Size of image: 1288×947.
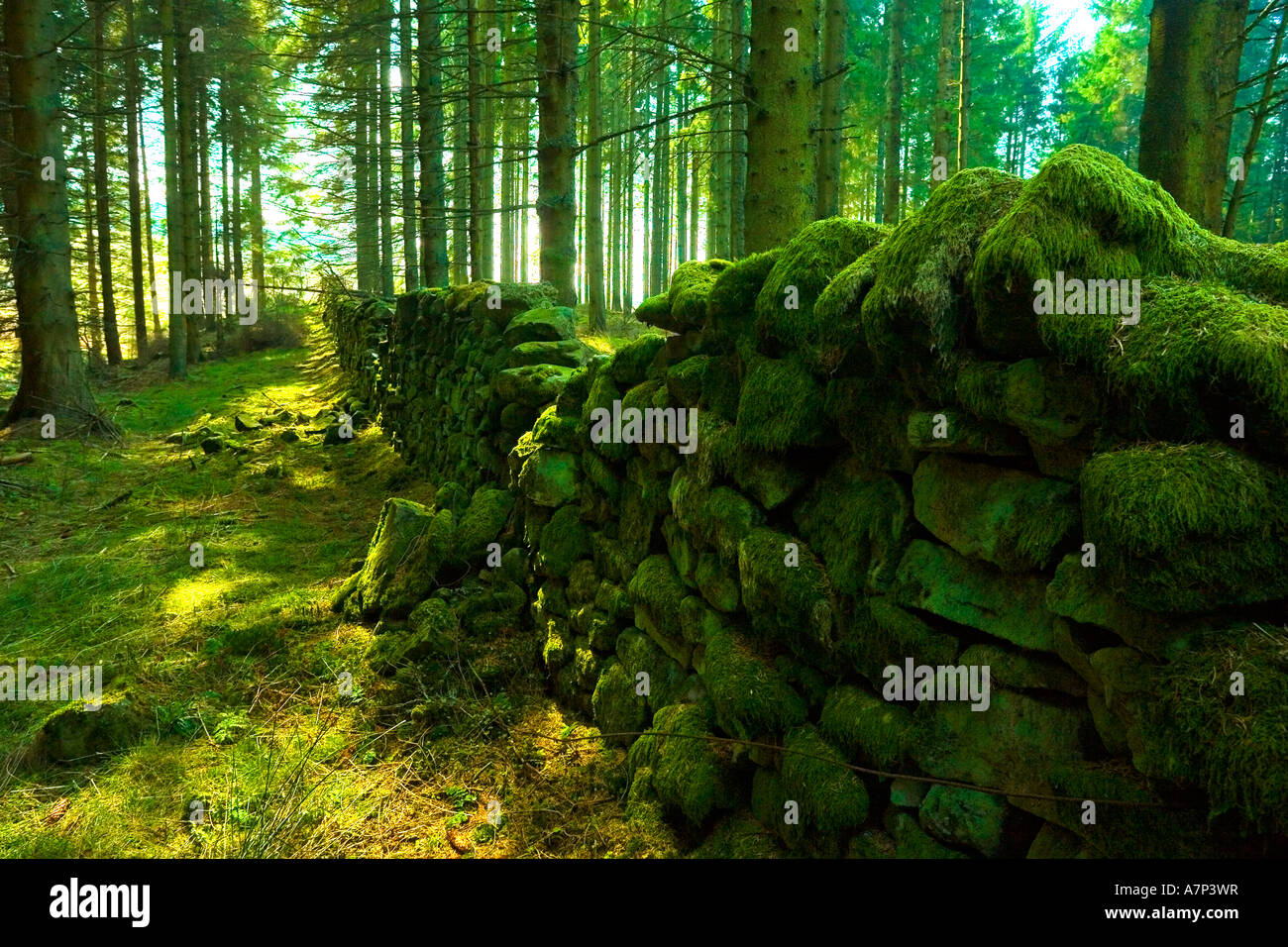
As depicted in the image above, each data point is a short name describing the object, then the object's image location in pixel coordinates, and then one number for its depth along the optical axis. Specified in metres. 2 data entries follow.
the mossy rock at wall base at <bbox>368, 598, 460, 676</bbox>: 4.49
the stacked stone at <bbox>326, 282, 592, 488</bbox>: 5.77
